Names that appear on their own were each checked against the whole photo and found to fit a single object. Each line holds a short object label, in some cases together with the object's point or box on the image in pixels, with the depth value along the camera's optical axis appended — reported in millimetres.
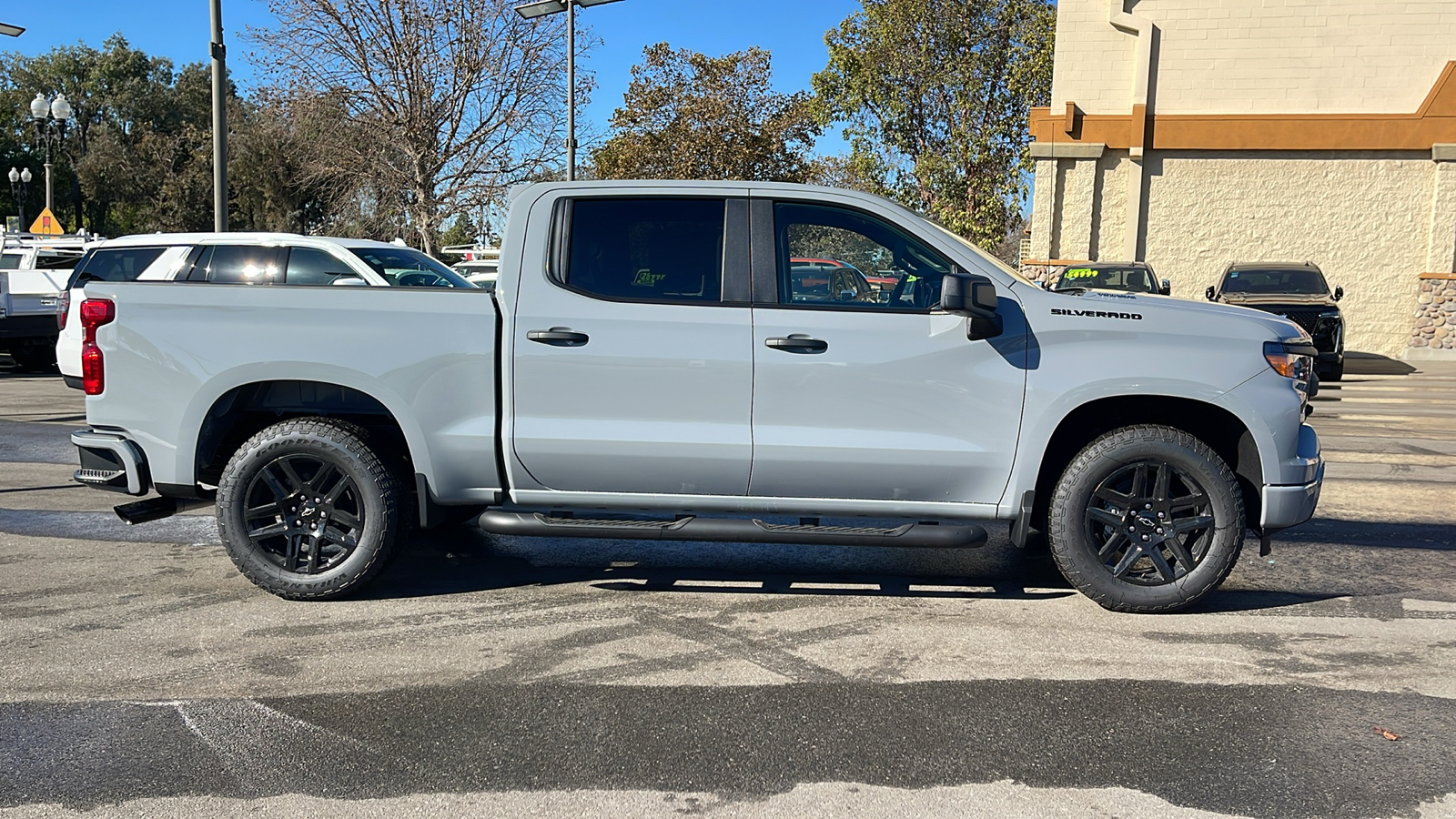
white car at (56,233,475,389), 12258
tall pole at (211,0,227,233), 14320
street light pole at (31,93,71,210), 27516
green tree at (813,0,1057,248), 33156
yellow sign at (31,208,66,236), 24875
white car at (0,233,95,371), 16141
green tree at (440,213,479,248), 31325
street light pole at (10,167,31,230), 53188
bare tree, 26797
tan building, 23000
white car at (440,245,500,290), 18969
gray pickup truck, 4957
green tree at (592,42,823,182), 32031
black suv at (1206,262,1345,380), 17391
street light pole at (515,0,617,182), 20359
